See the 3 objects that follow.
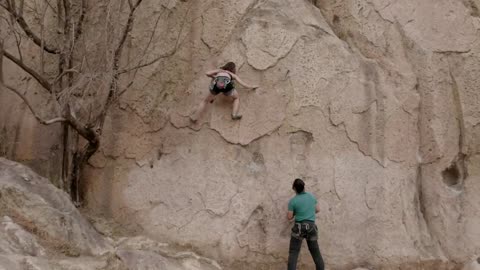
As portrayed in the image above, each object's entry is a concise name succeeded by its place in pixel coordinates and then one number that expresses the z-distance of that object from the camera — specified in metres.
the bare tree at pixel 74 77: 6.74
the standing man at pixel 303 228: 6.28
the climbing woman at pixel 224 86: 6.83
